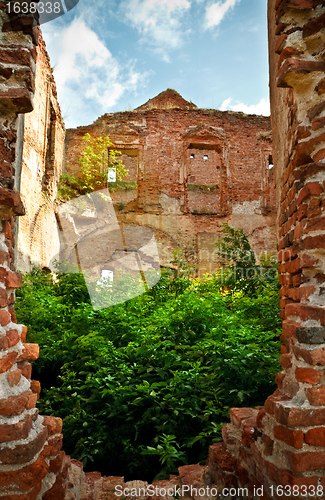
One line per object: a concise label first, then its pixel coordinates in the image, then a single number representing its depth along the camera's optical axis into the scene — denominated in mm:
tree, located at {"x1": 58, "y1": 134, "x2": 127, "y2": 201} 10086
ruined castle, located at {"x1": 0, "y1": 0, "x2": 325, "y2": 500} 1494
